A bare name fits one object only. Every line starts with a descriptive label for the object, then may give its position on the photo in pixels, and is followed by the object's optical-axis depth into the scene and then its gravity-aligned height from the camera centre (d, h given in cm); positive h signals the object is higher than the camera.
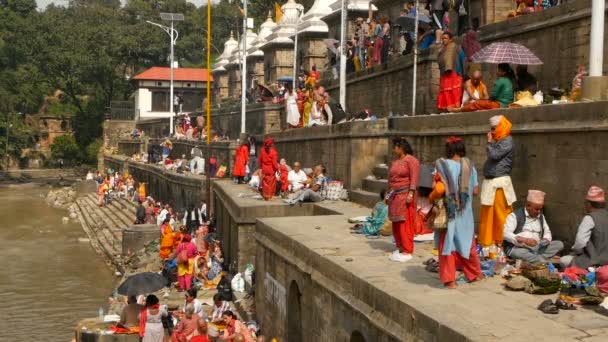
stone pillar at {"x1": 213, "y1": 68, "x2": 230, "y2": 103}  5122 +296
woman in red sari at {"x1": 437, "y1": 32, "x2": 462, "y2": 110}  1252 +94
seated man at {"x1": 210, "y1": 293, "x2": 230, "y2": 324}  1232 -290
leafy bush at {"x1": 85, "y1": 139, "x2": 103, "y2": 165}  6606 -206
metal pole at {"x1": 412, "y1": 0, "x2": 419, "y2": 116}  1667 +139
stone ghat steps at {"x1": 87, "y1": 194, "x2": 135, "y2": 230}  3381 -408
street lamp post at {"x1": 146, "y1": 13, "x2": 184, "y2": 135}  4228 +592
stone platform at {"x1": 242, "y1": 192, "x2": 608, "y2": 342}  623 -151
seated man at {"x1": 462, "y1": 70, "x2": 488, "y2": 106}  1166 +65
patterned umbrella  1051 +106
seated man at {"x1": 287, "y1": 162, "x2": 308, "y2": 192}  1726 -109
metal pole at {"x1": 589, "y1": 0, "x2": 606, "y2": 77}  902 +111
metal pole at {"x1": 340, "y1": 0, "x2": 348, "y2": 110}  2017 +159
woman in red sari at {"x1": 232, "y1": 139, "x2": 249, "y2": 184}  2303 -104
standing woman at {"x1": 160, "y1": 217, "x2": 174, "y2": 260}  1970 -298
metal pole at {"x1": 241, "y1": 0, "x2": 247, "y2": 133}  2853 +163
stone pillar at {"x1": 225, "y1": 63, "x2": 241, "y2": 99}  4809 +310
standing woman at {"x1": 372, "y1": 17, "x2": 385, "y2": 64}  2084 +235
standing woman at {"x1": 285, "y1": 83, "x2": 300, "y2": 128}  2236 +50
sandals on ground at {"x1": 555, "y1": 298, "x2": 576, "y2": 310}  675 -146
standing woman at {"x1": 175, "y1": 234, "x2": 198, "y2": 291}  1606 -281
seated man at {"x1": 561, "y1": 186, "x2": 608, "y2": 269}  773 -99
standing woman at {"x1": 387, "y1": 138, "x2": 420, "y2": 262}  899 -74
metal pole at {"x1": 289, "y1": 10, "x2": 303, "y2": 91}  2930 +230
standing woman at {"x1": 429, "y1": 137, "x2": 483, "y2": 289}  760 -84
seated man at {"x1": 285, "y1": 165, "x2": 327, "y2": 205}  1516 -121
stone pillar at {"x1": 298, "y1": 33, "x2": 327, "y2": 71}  3375 +339
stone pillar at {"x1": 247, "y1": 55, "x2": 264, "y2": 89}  4247 +340
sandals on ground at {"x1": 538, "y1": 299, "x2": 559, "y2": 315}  661 -146
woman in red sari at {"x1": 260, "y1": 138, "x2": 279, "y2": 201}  1680 -86
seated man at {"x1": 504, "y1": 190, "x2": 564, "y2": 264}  857 -111
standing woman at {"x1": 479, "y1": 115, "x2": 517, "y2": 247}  908 -60
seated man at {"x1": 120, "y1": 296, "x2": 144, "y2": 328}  1245 -301
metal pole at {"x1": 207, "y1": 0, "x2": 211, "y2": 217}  2472 -156
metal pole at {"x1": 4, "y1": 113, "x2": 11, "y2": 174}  6525 -8
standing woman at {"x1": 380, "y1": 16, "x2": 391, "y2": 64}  2056 +240
